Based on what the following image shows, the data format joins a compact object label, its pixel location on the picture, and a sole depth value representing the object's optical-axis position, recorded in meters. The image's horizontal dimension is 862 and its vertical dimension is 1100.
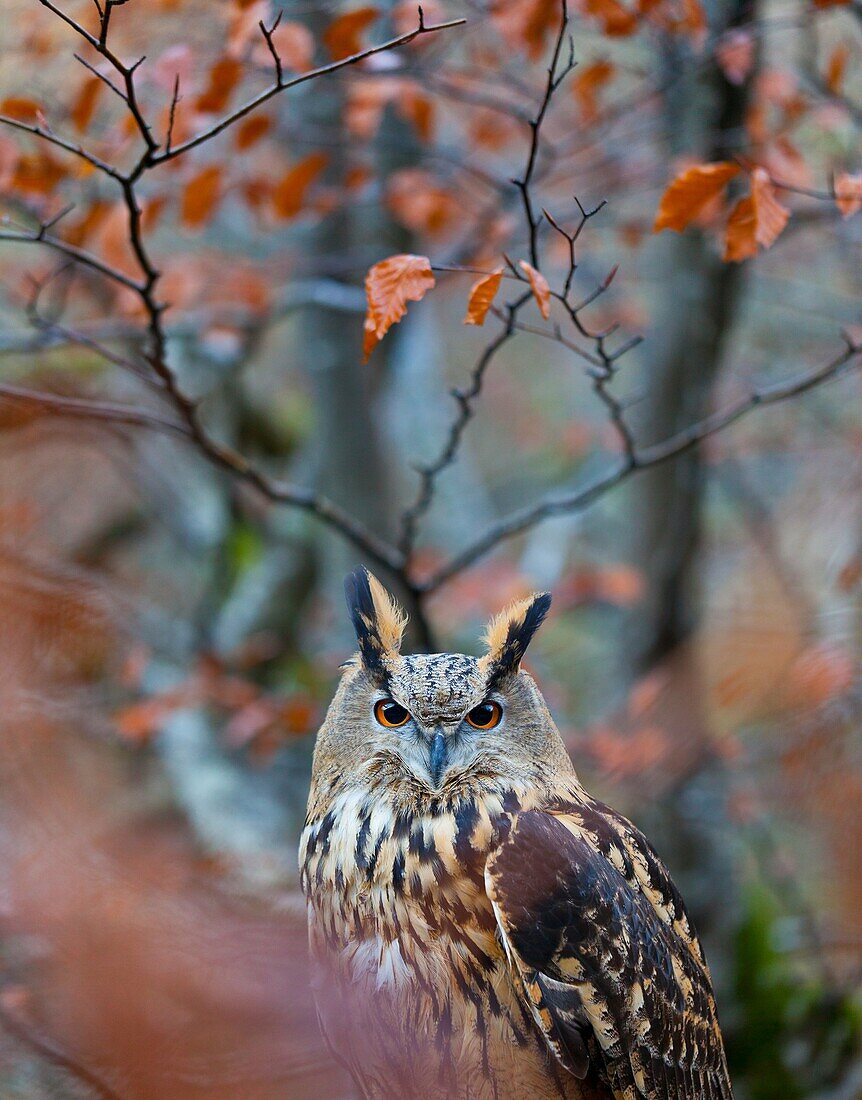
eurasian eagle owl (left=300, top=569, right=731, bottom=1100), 7.64
